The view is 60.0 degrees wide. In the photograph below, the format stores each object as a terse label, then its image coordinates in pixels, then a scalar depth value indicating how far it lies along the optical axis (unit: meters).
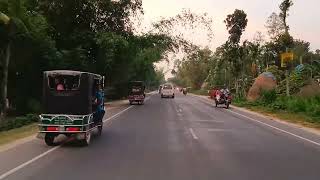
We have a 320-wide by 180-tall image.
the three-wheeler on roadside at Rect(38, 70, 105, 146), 8.41
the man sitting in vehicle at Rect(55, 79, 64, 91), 8.77
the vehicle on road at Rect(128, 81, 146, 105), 26.53
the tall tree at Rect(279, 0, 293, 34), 23.19
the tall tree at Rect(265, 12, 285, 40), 42.89
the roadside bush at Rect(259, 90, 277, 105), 24.01
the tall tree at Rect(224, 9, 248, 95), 29.89
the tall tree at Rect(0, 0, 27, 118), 15.45
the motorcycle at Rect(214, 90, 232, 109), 24.41
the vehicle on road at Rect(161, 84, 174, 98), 40.24
